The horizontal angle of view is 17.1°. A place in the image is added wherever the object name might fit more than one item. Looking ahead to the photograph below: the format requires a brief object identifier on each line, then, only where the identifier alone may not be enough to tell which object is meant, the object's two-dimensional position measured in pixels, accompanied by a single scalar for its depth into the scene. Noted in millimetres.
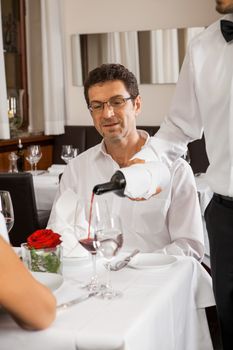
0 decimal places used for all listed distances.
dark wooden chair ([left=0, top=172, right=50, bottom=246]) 2719
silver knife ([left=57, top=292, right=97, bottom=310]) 1503
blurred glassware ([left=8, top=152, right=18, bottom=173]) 4032
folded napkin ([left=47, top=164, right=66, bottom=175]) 3902
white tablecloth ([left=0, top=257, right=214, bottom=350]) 1403
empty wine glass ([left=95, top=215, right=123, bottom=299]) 1566
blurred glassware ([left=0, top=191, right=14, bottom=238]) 1911
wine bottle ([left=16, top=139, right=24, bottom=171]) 4214
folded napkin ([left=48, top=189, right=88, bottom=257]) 1809
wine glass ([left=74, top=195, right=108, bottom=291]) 1583
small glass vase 1671
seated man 2156
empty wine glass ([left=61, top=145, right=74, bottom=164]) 4032
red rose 1656
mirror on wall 5172
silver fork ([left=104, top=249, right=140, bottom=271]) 1739
